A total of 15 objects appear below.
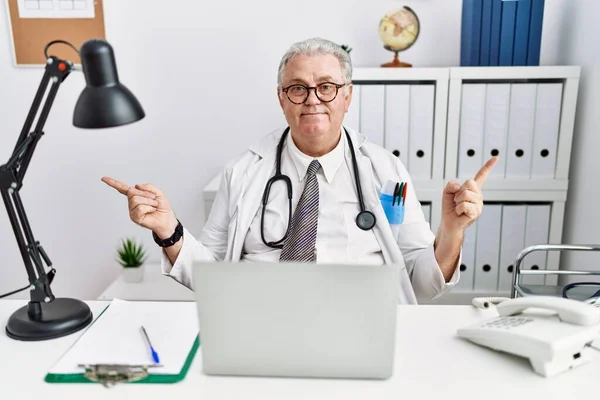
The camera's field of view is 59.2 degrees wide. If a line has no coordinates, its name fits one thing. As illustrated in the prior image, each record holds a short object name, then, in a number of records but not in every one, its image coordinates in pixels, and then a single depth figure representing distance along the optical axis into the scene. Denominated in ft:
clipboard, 2.96
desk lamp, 3.31
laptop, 2.63
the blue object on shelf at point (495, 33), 6.68
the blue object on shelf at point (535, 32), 6.67
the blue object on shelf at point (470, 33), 6.77
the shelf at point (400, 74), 6.72
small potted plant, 7.72
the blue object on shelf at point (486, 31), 6.71
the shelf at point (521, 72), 6.66
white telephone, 2.88
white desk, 2.77
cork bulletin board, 7.70
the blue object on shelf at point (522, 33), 6.68
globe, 7.04
